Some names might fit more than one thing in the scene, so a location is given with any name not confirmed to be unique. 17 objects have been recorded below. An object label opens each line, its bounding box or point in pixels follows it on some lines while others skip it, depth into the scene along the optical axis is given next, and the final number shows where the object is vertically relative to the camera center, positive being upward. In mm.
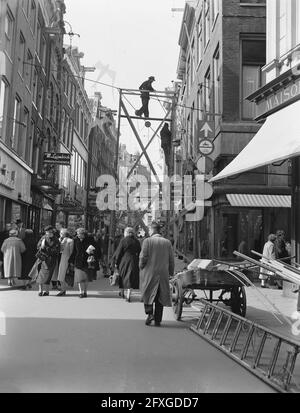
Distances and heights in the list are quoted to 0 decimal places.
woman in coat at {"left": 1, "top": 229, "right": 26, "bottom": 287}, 13297 -709
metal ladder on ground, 4748 -1469
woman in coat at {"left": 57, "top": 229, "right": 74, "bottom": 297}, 12070 -623
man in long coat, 8102 -673
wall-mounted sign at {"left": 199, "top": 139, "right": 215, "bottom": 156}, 17922 +3382
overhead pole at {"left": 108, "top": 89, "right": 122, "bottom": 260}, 14148 +554
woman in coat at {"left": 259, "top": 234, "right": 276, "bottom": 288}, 14133 -342
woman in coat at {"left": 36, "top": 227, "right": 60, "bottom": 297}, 11750 -621
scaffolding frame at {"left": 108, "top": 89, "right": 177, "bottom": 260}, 14117 +3537
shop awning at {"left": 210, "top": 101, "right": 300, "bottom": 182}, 8859 +1961
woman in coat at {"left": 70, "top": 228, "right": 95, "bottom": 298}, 11508 -653
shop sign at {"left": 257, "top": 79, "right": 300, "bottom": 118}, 11008 +3466
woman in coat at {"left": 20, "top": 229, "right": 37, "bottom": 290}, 13422 -715
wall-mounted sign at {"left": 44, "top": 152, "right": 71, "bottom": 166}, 25797 +4039
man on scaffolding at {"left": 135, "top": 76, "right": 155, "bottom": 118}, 14580 +4192
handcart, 8086 -857
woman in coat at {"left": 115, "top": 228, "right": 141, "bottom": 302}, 10891 -640
